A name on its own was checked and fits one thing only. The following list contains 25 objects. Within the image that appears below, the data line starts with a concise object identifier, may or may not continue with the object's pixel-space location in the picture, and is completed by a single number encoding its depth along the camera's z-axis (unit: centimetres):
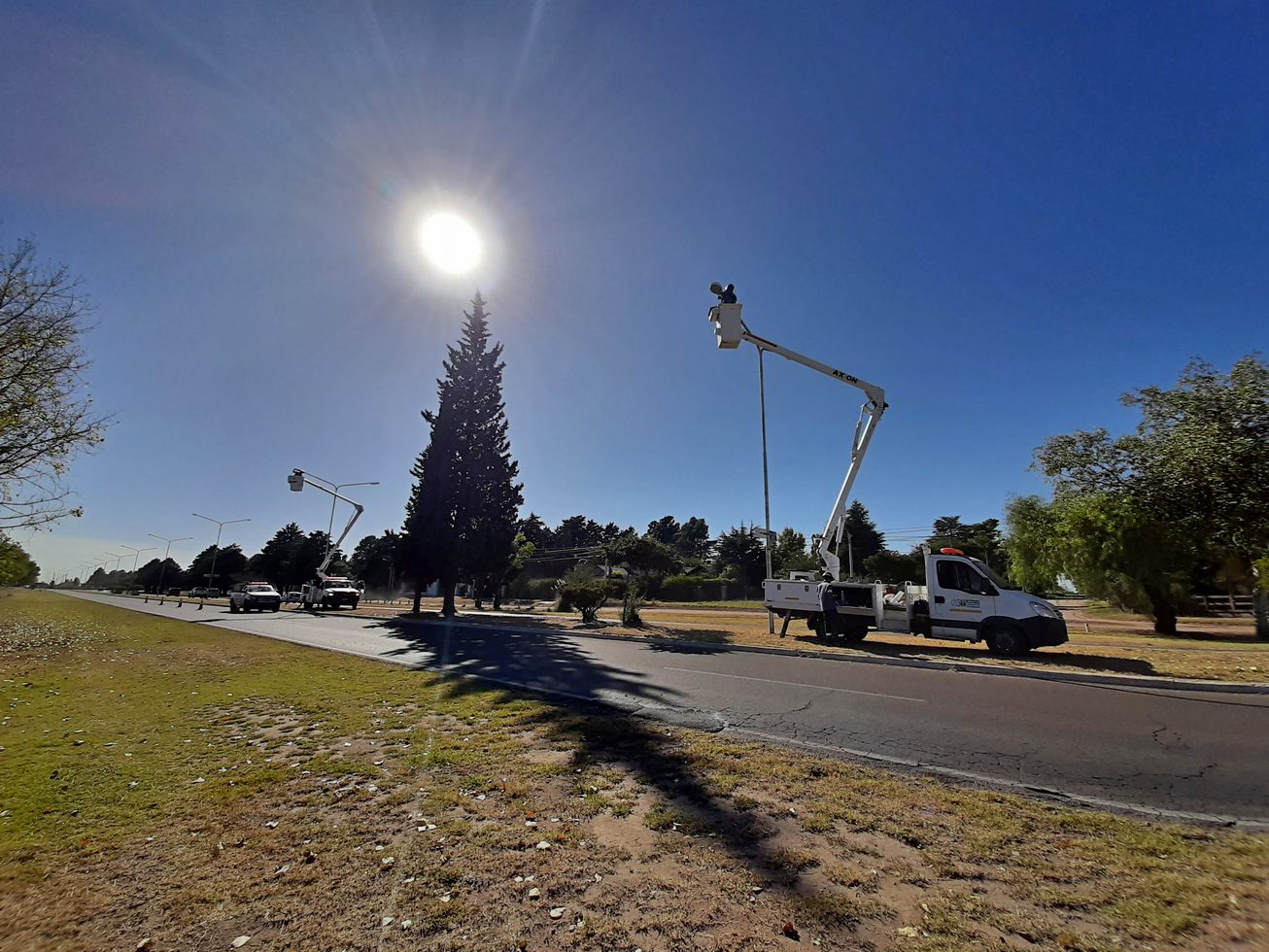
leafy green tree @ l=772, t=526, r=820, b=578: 6381
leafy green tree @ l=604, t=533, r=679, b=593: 5881
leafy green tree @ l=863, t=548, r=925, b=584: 5981
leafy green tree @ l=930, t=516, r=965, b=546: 8629
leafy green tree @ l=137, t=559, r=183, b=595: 13480
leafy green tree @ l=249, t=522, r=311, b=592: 8762
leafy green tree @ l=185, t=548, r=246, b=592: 11343
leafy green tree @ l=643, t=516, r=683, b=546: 10862
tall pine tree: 3033
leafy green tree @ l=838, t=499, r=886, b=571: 7556
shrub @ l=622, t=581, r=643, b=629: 2370
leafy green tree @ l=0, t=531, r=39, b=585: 1858
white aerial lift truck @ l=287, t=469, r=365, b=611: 3834
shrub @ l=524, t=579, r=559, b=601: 6594
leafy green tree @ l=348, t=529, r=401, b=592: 8389
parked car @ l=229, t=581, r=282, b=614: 3862
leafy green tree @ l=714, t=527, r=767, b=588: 6638
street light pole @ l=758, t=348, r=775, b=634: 2275
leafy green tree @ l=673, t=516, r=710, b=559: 10300
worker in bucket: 1698
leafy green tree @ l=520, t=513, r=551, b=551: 10656
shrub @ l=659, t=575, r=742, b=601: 5734
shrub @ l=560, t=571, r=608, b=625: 2641
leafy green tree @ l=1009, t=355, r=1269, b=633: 1324
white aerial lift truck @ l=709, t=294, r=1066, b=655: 1360
